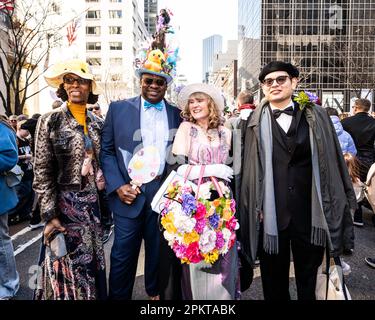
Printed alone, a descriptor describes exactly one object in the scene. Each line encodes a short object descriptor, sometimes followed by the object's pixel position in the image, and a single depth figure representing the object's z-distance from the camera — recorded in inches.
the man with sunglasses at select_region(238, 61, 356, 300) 101.9
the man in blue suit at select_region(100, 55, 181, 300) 115.2
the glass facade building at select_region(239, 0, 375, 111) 2219.5
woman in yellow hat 108.3
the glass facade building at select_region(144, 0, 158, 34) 6136.8
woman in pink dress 102.5
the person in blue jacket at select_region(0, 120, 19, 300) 127.3
